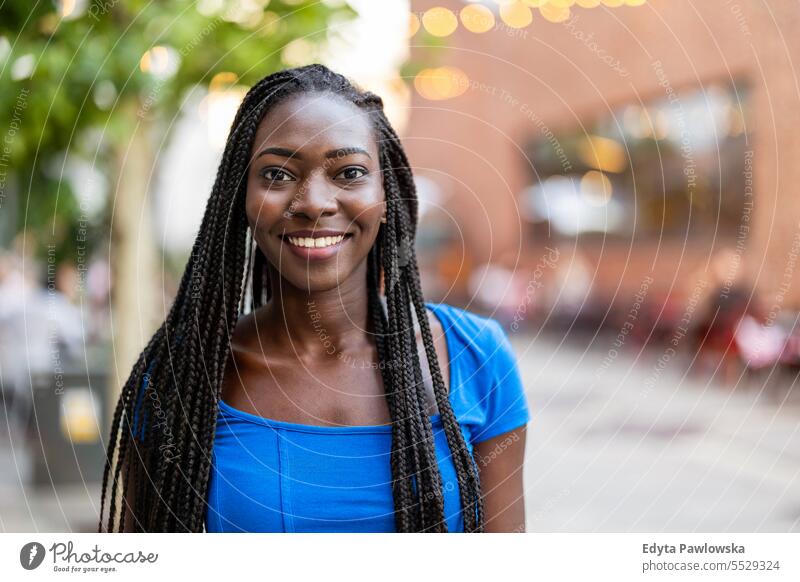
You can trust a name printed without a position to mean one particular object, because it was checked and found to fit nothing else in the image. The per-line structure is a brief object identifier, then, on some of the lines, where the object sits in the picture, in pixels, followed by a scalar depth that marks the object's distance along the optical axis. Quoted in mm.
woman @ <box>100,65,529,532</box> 1627
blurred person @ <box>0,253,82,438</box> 6750
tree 2949
